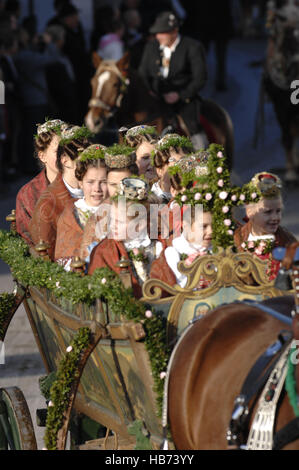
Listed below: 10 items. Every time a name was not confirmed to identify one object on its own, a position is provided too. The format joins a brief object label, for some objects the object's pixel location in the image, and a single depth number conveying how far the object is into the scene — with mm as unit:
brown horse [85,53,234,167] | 22625
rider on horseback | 23125
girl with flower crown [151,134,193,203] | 12753
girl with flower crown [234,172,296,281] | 10711
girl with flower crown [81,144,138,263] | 11437
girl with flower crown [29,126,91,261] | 12312
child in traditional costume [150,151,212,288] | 10078
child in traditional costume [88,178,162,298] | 10383
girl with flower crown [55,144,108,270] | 11836
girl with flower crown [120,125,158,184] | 13727
